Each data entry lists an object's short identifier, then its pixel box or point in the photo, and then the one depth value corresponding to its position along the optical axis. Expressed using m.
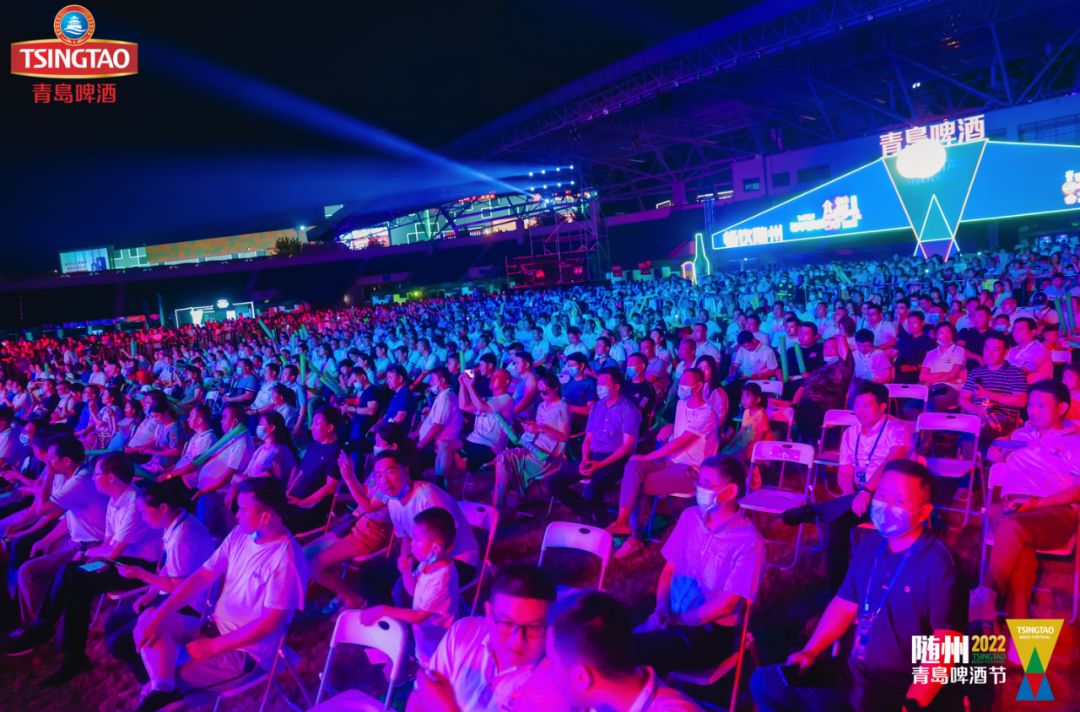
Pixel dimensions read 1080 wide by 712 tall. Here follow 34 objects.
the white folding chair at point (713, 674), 2.44
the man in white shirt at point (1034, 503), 2.87
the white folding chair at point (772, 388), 5.89
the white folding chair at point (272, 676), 2.69
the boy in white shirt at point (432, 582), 2.75
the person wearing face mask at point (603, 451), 4.55
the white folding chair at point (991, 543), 2.88
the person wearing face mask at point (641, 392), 5.63
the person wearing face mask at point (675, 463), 4.32
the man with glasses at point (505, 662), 1.99
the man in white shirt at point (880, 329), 6.97
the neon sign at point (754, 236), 22.73
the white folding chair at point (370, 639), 2.37
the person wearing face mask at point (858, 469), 3.31
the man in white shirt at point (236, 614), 2.69
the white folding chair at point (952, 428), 3.88
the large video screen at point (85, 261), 31.56
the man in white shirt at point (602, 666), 1.59
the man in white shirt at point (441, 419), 5.50
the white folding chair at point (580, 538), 3.01
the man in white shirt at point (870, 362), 5.81
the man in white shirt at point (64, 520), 3.97
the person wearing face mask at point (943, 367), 5.43
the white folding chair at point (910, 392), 5.17
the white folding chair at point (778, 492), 3.79
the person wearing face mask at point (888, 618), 2.11
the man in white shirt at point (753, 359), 6.49
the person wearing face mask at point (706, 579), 2.53
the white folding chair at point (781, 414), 5.23
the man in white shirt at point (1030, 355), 4.81
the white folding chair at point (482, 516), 3.62
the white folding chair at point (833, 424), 4.45
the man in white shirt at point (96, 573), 3.61
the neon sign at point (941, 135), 18.00
